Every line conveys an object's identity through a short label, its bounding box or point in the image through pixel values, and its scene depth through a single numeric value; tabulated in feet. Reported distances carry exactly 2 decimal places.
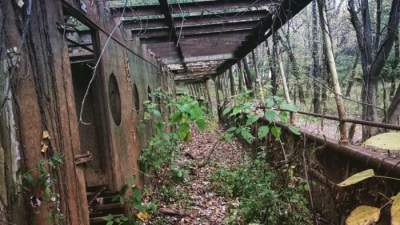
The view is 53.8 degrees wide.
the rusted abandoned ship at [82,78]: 8.93
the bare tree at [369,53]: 27.43
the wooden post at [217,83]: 94.96
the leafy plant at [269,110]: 15.07
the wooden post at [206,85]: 111.18
